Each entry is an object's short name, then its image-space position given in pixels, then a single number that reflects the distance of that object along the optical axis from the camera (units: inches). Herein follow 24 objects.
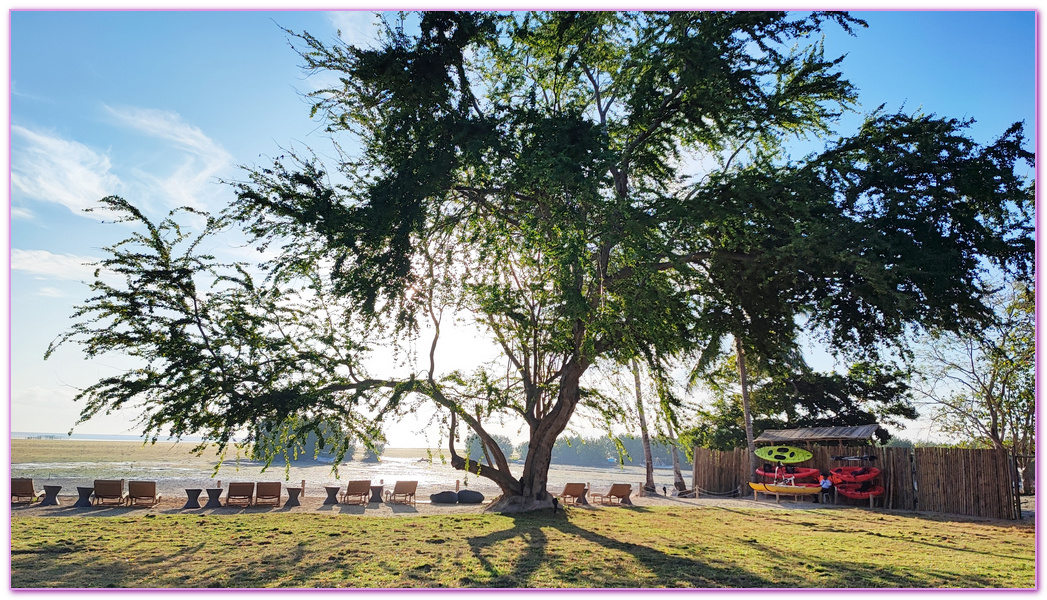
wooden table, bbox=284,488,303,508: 751.4
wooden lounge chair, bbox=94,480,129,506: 693.3
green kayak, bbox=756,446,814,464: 1029.8
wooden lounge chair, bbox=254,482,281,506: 741.9
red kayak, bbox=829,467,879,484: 918.4
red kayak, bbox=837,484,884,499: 906.7
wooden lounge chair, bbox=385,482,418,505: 823.7
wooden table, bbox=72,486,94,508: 682.8
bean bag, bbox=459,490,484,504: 805.9
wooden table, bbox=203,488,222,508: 717.3
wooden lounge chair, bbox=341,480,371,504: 796.6
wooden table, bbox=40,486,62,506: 692.7
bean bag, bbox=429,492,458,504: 815.1
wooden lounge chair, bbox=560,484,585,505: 857.5
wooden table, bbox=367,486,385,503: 807.7
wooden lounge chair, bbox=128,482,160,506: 708.0
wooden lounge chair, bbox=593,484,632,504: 877.2
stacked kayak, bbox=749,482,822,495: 975.6
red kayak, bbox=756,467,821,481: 1011.4
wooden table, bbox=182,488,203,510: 694.5
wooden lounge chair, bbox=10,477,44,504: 719.7
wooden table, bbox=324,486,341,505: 768.3
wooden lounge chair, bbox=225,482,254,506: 725.9
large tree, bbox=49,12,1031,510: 517.7
